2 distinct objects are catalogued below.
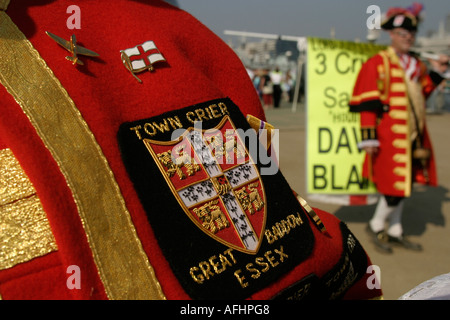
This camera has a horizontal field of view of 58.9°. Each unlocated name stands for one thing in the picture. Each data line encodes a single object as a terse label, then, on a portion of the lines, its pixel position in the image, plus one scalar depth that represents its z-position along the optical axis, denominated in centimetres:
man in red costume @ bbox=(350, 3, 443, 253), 312
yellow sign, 395
